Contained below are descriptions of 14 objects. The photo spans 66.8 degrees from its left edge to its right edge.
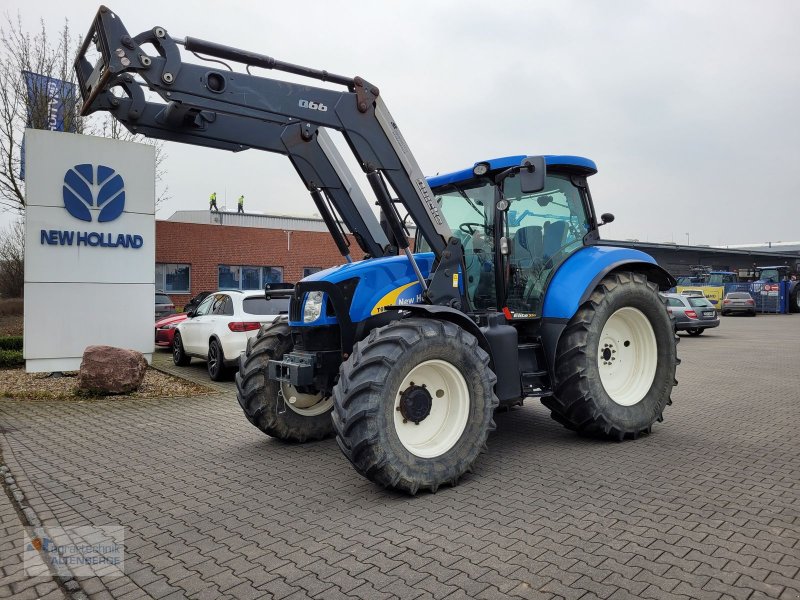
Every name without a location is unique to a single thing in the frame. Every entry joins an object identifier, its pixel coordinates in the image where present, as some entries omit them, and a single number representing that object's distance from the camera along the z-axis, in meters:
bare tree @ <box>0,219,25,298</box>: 25.72
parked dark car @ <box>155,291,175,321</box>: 18.92
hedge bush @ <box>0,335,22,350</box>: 12.74
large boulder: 9.22
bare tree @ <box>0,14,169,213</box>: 14.68
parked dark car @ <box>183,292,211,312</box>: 19.57
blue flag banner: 14.57
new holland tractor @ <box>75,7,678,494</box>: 4.43
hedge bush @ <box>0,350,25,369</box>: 12.06
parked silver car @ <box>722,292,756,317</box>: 31.75
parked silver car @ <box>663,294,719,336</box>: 20.05
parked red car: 15.48
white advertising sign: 10.73
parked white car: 10.55
